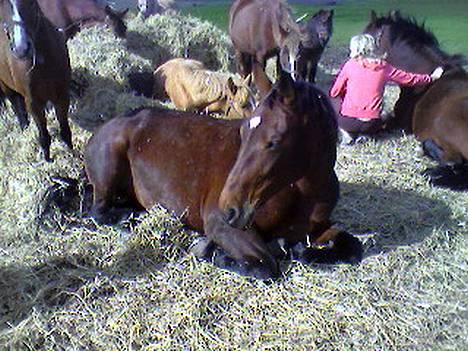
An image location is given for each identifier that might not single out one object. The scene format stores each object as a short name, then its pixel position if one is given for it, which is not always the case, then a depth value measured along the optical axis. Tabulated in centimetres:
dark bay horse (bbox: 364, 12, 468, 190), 529
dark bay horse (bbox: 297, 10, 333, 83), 774
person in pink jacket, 589
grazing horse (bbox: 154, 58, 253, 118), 629
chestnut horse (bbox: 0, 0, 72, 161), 472
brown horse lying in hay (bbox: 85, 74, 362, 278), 312
